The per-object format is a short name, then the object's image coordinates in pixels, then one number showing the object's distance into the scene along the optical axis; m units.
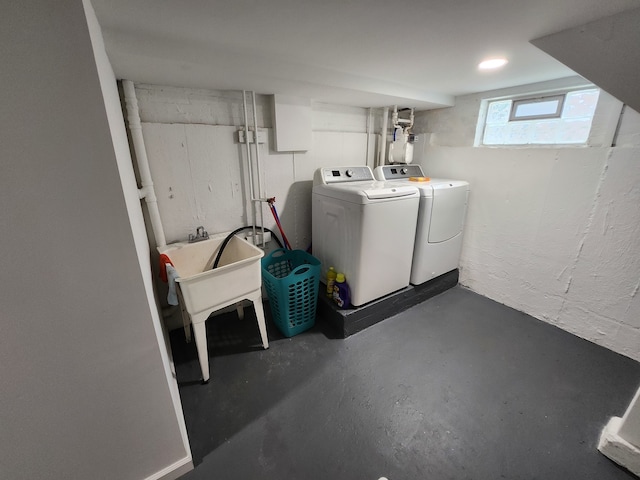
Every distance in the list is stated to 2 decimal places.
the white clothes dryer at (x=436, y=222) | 2.03
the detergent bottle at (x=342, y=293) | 1.91
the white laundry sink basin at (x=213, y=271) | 1.37
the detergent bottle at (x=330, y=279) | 2.01
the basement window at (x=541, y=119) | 1.76
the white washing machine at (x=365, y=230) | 1.76
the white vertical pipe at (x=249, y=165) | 1.87
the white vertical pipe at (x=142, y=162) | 1.48
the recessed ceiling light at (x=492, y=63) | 1.40
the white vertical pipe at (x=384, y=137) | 2.51
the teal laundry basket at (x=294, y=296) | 1.78
